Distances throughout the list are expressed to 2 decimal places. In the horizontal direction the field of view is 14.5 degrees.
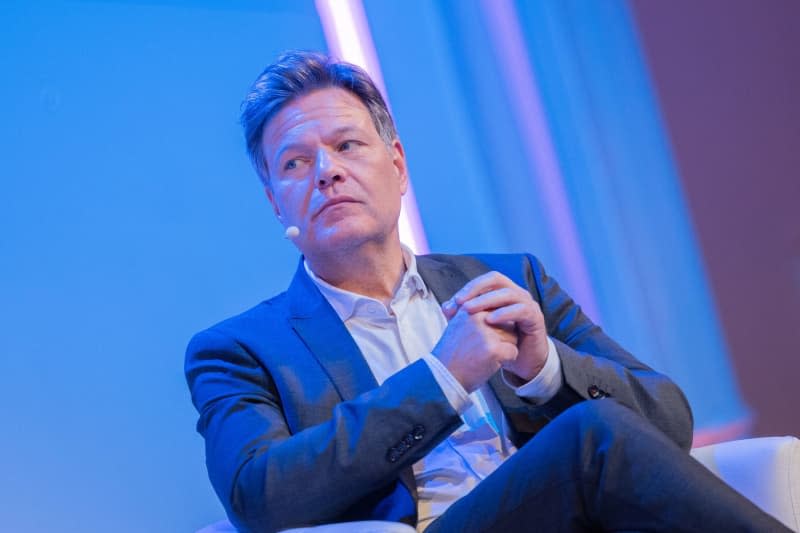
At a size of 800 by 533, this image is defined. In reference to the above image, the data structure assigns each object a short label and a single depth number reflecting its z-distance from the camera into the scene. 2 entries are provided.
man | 2.94
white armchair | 3.05
